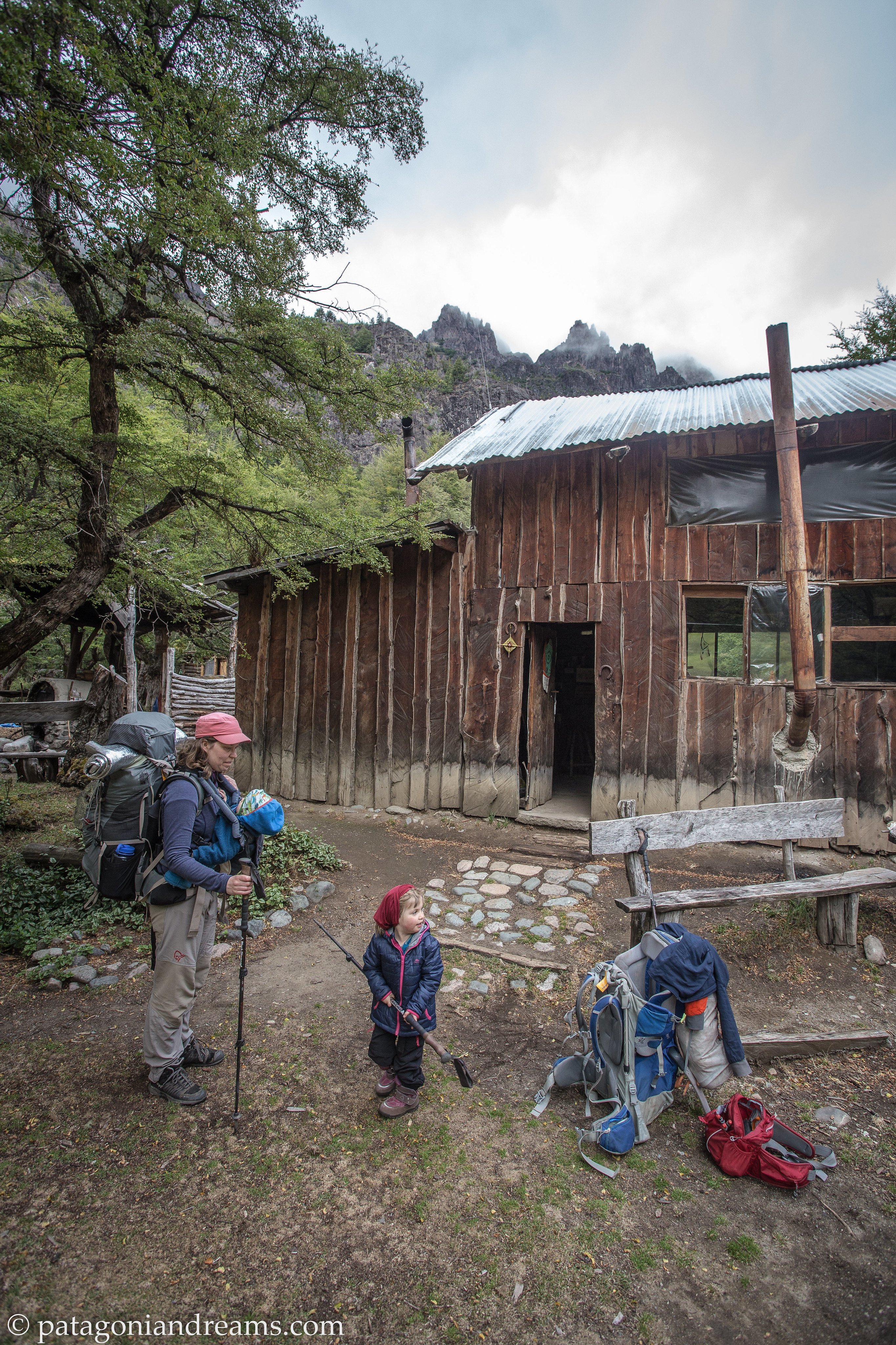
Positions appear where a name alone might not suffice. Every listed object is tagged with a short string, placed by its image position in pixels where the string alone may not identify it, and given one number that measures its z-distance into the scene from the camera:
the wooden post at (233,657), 10.01
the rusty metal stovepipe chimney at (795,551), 5.93
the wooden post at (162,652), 9.71
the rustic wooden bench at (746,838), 4.09
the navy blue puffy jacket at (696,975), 2.86
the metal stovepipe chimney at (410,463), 11.09
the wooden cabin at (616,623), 6.79
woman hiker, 2.82
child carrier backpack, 2.79
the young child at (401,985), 2.94
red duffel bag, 2.54
